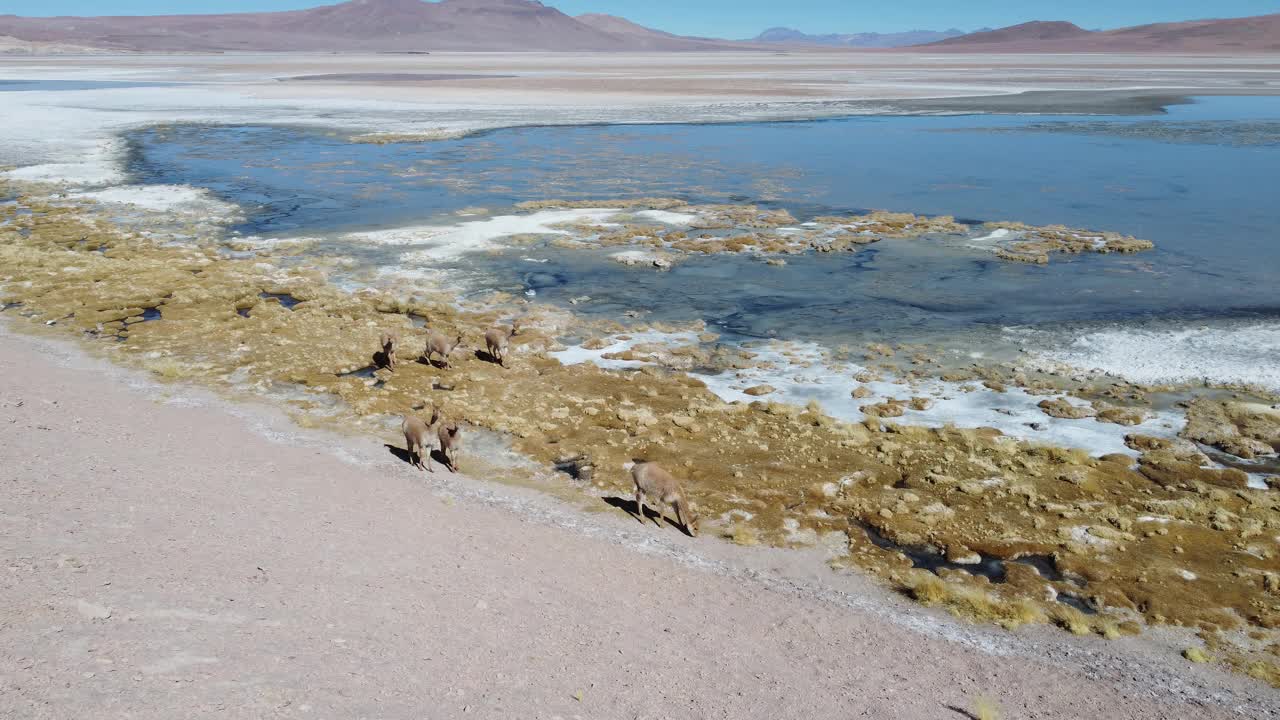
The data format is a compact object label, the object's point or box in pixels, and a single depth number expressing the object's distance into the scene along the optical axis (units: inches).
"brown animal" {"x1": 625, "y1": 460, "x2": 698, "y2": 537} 348.2
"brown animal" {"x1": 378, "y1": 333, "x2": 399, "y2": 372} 506.3
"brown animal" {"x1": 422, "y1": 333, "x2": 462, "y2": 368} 509.7
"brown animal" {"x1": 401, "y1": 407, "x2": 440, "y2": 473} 384.2
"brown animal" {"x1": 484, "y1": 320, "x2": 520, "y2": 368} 519.5
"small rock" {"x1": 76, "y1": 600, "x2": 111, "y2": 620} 230.7
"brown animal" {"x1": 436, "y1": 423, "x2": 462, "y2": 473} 386.9
